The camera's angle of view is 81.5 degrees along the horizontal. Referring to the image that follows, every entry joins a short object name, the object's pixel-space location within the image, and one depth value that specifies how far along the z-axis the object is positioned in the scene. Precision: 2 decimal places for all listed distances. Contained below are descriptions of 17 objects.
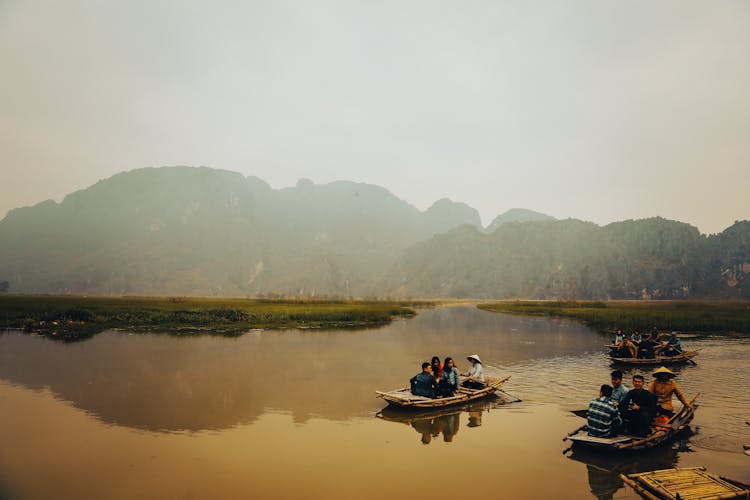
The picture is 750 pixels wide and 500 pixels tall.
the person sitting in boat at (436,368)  20.98
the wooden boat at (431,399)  18.70
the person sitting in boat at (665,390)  15.72
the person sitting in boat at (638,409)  14.21
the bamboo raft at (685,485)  9.88
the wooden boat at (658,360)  30.09
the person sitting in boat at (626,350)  30.41
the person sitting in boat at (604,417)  13.96
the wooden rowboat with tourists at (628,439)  13.55
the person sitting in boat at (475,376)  21.61
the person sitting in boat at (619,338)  32.10
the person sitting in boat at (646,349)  30.73
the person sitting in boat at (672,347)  31.48
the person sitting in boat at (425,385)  19.23
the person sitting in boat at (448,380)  19.80
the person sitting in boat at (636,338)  34.30
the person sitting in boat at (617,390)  15.22
